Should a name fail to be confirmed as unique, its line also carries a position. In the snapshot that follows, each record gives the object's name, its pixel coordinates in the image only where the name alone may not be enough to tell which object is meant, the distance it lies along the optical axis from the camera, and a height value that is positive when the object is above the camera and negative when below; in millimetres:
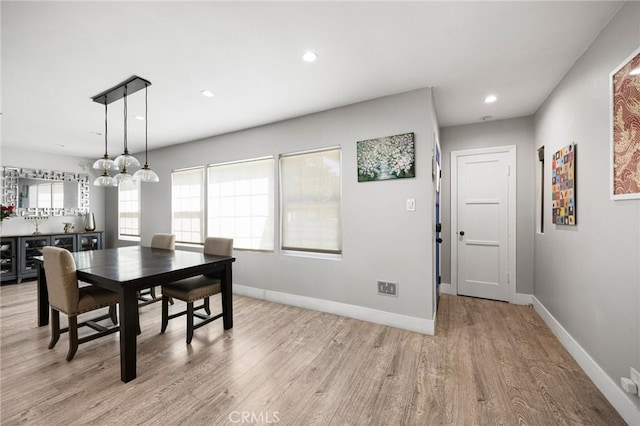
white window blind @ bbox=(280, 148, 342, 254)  3311 +142
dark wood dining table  1965 -529
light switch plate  2734 +78
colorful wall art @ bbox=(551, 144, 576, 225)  2246 +241
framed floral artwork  1494 +496
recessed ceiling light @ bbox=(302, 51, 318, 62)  2091 +1255
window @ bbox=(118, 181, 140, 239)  5516 +30
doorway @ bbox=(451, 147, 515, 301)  3596 -160
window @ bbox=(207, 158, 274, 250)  3830 +137
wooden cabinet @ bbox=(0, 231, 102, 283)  4547 -718
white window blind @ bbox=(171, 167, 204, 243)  4527 +128
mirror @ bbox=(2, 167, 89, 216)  4848 +396
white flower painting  2742 +583
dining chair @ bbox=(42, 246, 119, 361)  2135 -724
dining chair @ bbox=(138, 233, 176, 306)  3561 -426
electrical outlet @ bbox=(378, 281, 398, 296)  2836 -832
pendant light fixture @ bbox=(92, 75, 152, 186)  2543 +517
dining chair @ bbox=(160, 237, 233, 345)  2443 -765
